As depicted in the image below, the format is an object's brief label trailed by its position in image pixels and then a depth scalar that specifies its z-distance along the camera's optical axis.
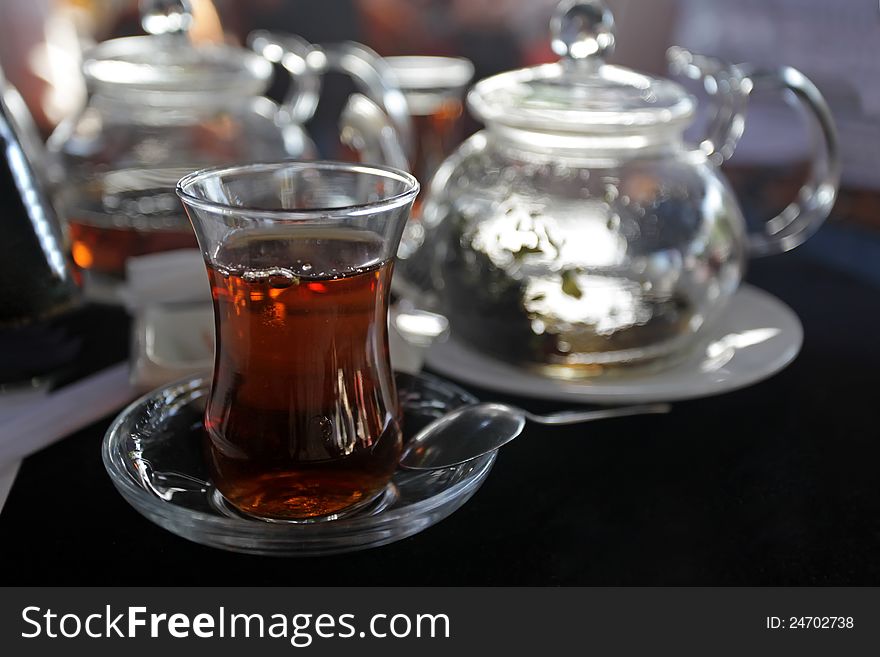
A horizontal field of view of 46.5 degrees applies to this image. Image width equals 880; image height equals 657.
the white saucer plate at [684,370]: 0.82
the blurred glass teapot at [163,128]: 1.02
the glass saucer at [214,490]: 0.54
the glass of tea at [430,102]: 1.30
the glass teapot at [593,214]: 0.84
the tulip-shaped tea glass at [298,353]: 0.57
